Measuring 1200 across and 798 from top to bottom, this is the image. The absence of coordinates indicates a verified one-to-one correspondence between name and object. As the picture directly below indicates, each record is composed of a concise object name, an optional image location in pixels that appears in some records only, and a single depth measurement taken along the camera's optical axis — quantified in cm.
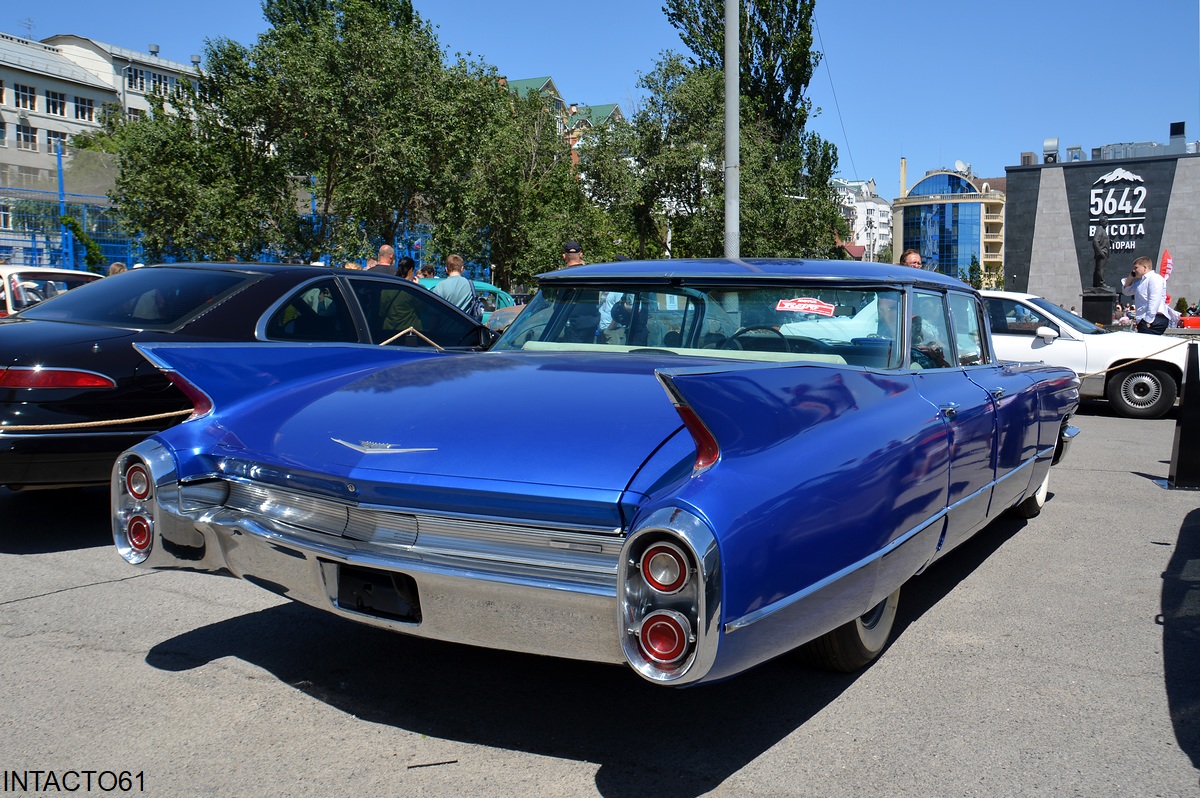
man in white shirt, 1316
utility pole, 1206
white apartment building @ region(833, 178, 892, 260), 16812
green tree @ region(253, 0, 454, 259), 2080
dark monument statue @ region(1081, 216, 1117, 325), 1667
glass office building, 12138
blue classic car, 236
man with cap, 412
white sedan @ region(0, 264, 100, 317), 1102
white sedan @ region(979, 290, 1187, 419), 1154
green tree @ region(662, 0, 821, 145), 2612
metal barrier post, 521
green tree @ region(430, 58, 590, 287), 2266
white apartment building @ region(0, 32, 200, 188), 6412
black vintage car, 498
